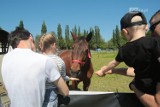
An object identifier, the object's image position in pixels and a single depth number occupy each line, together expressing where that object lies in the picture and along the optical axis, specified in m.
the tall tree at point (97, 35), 115.39
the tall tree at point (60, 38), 103.62
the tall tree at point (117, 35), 104.01
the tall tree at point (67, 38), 102.95
